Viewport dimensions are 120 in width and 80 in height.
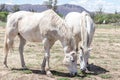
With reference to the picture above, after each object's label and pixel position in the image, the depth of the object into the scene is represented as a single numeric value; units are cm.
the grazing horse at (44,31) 1003
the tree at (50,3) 9444
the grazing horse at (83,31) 1052
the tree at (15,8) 9288
